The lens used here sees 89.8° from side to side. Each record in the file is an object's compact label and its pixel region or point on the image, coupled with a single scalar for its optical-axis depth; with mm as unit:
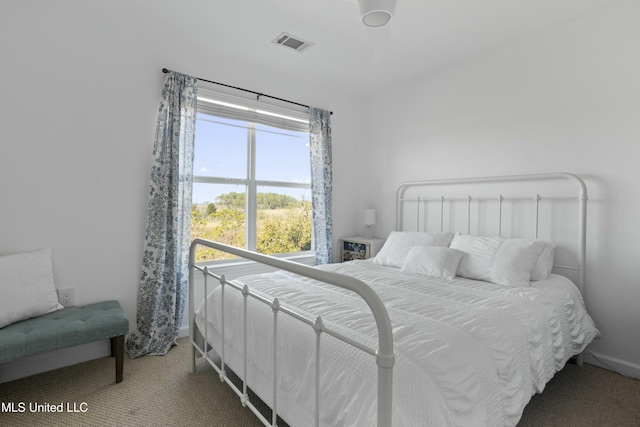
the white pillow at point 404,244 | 2801
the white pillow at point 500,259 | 2186
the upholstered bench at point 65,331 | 1715
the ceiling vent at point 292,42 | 2654
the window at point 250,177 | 2963
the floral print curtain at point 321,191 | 3570
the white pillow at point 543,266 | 2272
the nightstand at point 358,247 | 3516
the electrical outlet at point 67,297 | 2230
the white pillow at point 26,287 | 1870
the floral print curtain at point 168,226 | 2500
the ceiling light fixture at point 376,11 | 1724
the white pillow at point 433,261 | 2379
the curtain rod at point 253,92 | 2628
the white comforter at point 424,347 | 1064
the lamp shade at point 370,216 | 3715
